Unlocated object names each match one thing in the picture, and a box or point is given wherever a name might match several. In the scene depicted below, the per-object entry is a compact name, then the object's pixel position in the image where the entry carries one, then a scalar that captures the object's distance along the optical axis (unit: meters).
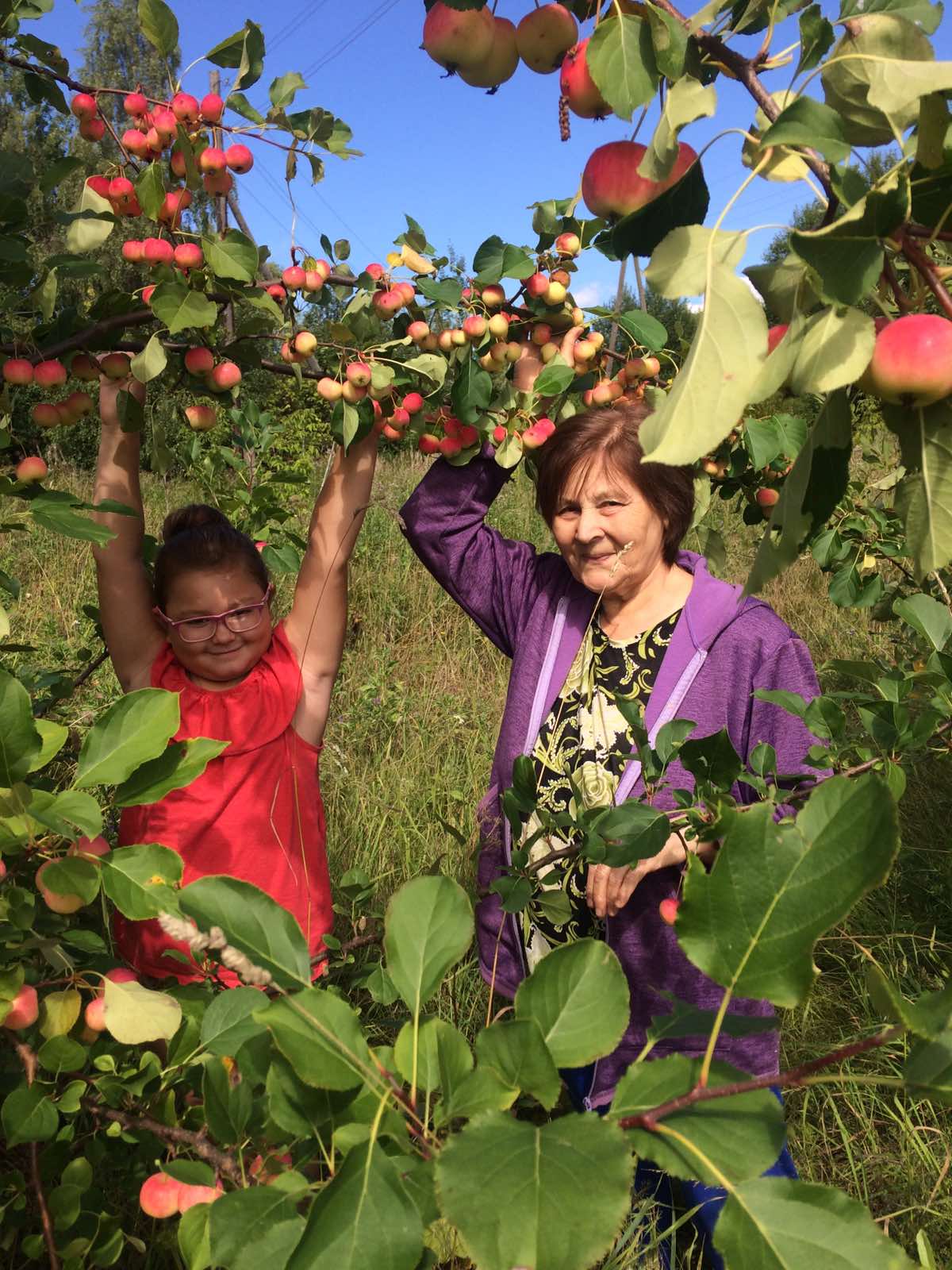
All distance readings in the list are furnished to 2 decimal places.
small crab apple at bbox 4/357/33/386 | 0.95
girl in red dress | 1.46
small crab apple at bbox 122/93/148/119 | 1.04
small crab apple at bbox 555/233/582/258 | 1.15
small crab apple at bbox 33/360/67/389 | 0.97
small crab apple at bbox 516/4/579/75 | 0.76
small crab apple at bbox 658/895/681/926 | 1.27
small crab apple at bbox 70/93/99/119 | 1.05
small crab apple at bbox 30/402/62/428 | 1.14
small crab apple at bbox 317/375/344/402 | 1.16
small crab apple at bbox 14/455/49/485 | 0.97
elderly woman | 1.46
